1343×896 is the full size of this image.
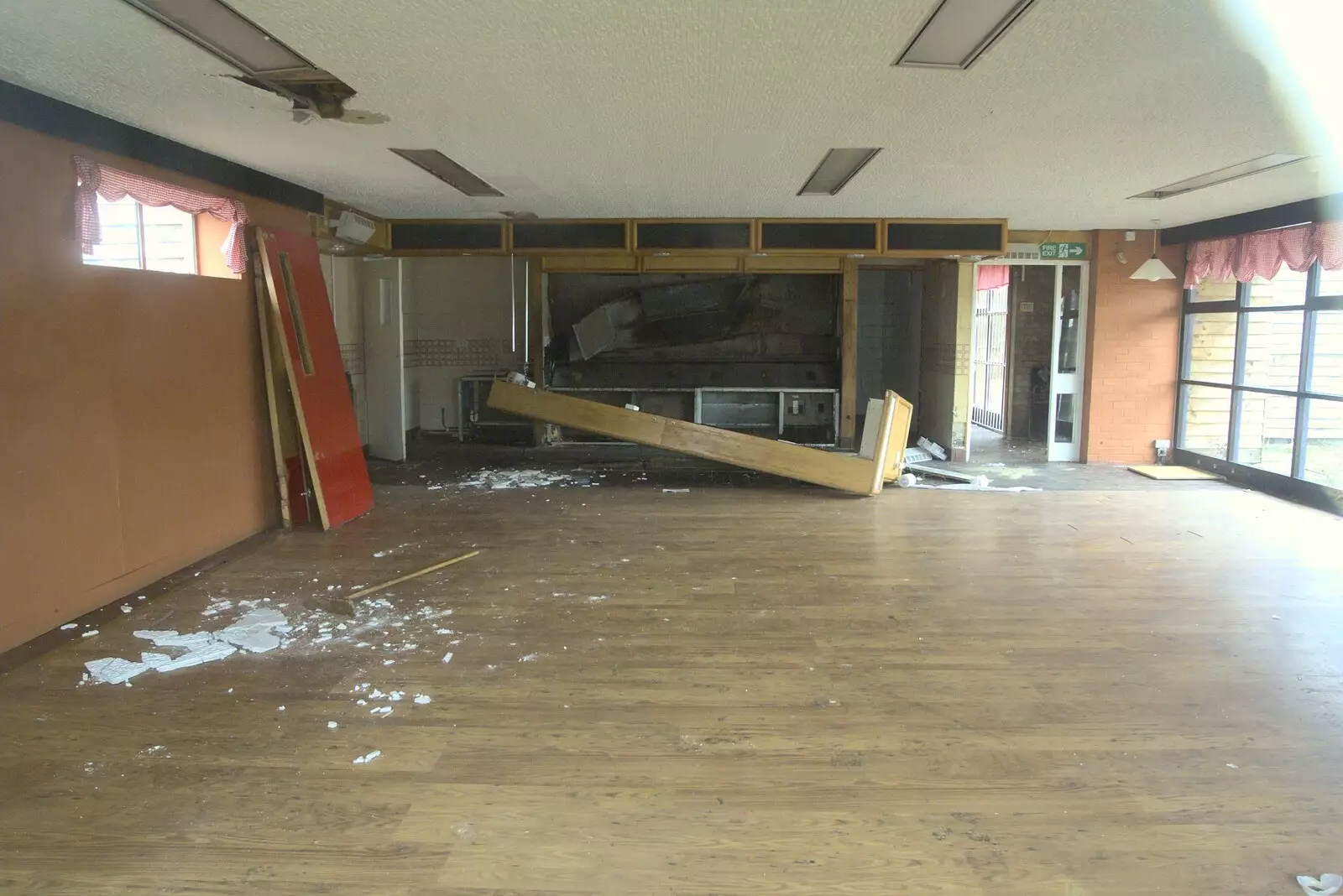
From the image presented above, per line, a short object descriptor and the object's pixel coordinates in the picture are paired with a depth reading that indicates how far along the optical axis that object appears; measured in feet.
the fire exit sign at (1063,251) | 25.05
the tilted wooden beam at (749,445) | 20.76
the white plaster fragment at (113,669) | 9.89
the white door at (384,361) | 25.53
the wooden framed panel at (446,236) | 23.61
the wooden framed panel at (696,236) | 23.44
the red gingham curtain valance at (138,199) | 12.12
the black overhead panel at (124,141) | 11.09
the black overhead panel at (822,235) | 23.11
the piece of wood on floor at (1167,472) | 23.31
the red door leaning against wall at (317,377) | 17.08
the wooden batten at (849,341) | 27.43
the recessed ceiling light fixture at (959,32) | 8.43
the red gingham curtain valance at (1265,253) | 18.29
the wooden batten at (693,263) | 26.18
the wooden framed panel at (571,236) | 23.80
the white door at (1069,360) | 25.68
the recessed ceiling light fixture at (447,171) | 15.48
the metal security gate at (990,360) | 35.12
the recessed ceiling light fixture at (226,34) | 8.59
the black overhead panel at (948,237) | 23.13
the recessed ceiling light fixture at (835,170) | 15.52
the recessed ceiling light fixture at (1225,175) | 15.06
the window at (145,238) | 13.64
